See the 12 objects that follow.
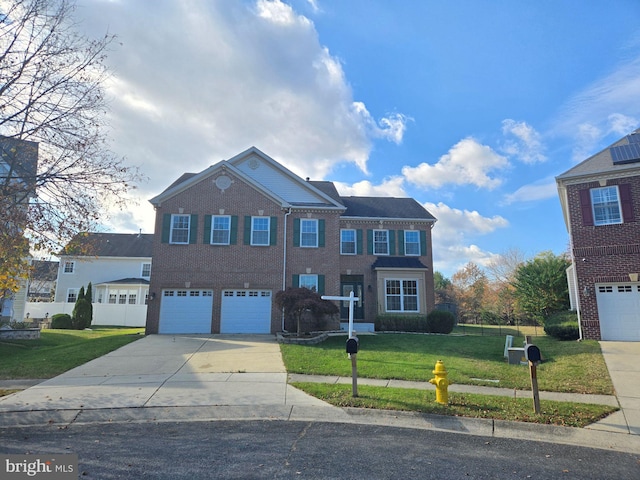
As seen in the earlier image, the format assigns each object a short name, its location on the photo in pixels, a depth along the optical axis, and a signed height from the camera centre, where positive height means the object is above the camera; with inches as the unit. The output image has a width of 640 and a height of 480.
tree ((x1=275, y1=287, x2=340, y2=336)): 638.5 +19.7
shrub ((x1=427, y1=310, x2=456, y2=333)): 786.2 -10.3
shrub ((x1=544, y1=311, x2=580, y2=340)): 603.8 -13.4
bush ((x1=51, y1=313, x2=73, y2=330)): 980.6 -19.7
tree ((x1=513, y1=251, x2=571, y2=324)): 764.6 +59.5
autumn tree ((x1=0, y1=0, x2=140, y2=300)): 398.0 +149.6
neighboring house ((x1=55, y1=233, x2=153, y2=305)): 1256.8 +121.7
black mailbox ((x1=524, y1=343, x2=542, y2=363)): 265.9 -23.8
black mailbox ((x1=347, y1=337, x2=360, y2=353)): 305.7 -22.7
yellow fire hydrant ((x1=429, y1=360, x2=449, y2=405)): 283.1 -46.7
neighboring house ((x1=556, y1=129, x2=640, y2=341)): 575.2 +109.7
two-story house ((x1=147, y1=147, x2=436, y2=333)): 747.4 +110.4
